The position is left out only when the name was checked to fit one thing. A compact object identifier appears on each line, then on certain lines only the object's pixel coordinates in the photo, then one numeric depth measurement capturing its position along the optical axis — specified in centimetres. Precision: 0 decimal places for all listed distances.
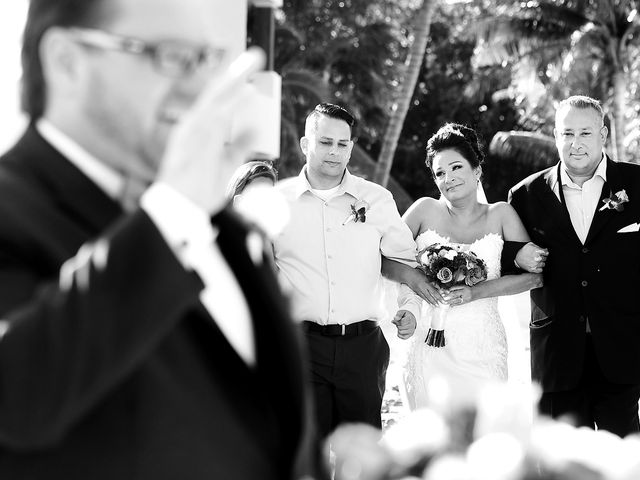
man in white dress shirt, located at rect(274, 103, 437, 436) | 562
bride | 591
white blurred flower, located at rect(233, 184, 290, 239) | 166
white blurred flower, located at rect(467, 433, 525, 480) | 139
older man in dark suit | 551
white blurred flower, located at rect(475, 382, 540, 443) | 160
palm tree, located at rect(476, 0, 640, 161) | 2367
